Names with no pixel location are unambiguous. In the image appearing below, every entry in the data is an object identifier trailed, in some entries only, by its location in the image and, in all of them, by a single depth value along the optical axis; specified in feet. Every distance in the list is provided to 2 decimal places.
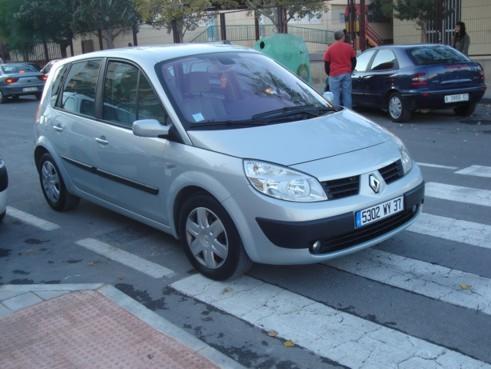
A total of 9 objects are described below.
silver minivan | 13.53
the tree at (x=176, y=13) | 74.54
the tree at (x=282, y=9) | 66.13
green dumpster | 50.08
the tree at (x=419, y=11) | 66.49
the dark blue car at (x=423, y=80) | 37.01
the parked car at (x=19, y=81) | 76.02
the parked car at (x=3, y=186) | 19.93
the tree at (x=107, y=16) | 97.66
